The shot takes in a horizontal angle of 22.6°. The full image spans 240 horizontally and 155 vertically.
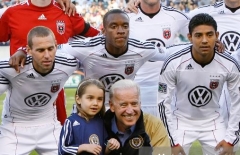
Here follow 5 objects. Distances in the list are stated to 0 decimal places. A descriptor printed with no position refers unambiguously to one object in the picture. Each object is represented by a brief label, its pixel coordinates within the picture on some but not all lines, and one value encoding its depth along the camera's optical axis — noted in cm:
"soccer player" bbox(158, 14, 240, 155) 610
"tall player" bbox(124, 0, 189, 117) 747
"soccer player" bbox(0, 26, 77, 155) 596
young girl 473
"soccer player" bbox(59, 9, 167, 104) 626
